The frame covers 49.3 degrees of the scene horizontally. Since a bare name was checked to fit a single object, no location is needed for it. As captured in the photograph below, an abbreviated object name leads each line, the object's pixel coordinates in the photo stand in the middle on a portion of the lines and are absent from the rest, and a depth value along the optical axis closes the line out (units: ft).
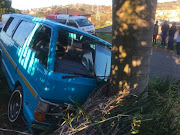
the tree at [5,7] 107.98
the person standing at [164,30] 48.74
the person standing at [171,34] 43.05
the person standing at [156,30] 46.74
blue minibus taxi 9.62
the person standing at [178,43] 38.24
